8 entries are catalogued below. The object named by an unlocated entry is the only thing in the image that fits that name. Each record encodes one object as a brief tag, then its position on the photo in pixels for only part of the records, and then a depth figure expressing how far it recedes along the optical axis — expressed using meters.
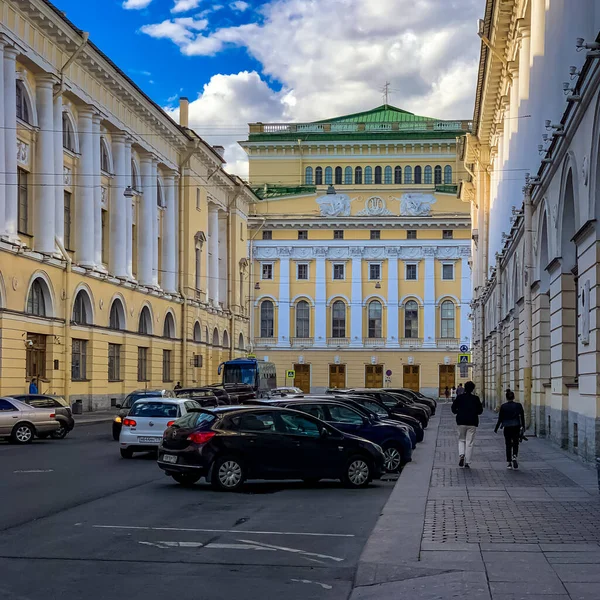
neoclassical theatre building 92.88
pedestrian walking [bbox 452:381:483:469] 21.36
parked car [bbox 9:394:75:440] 31.64
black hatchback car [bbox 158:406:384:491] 17.50
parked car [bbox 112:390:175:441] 32.13
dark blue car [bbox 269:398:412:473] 21.98
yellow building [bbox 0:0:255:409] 41.81
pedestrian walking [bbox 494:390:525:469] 20.98
